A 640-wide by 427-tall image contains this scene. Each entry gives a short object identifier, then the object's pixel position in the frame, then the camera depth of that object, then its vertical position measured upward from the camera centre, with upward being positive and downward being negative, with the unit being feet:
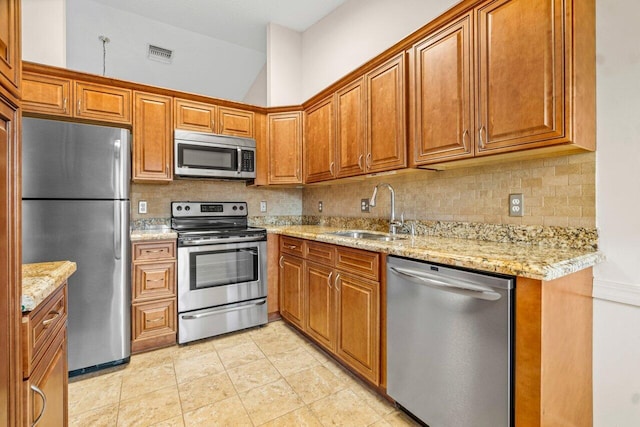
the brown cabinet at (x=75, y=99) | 7.25 +2.83
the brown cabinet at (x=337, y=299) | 5.80 -1.98
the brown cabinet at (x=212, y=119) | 8.98 +2.88
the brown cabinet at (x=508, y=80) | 4.18 +2.06
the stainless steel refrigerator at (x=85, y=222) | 6.07 -0.20
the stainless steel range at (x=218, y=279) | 8.04 -1.87
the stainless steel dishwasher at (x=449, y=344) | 3.77 -1.88
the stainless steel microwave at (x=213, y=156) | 8.80 +1.71
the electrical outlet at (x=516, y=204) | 5.45 +0.13
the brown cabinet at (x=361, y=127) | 6.64 +2.15
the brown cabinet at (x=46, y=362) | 2.65 -1.50
